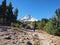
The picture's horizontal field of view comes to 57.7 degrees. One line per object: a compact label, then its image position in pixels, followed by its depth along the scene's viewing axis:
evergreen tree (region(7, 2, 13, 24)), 19.76
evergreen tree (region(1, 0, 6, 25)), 18.56
